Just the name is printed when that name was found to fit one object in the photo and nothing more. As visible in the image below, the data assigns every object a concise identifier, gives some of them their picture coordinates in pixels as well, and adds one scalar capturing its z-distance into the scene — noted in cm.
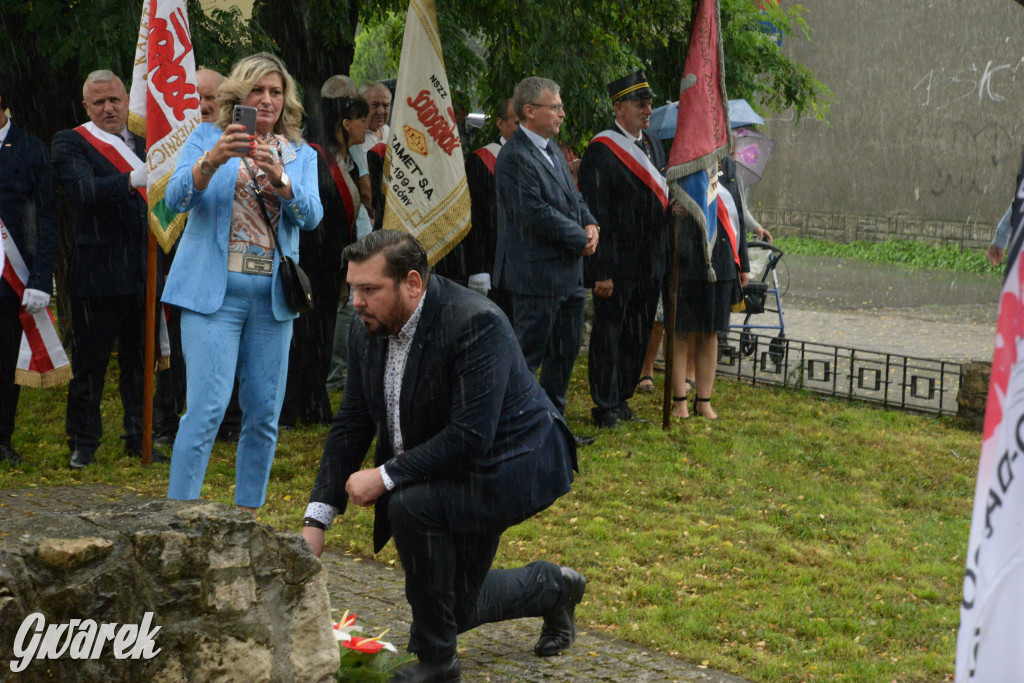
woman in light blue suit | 500
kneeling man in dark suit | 383
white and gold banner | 722
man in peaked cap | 845
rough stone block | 303
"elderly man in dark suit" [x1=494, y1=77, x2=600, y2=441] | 750
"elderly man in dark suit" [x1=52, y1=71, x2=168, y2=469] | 678
